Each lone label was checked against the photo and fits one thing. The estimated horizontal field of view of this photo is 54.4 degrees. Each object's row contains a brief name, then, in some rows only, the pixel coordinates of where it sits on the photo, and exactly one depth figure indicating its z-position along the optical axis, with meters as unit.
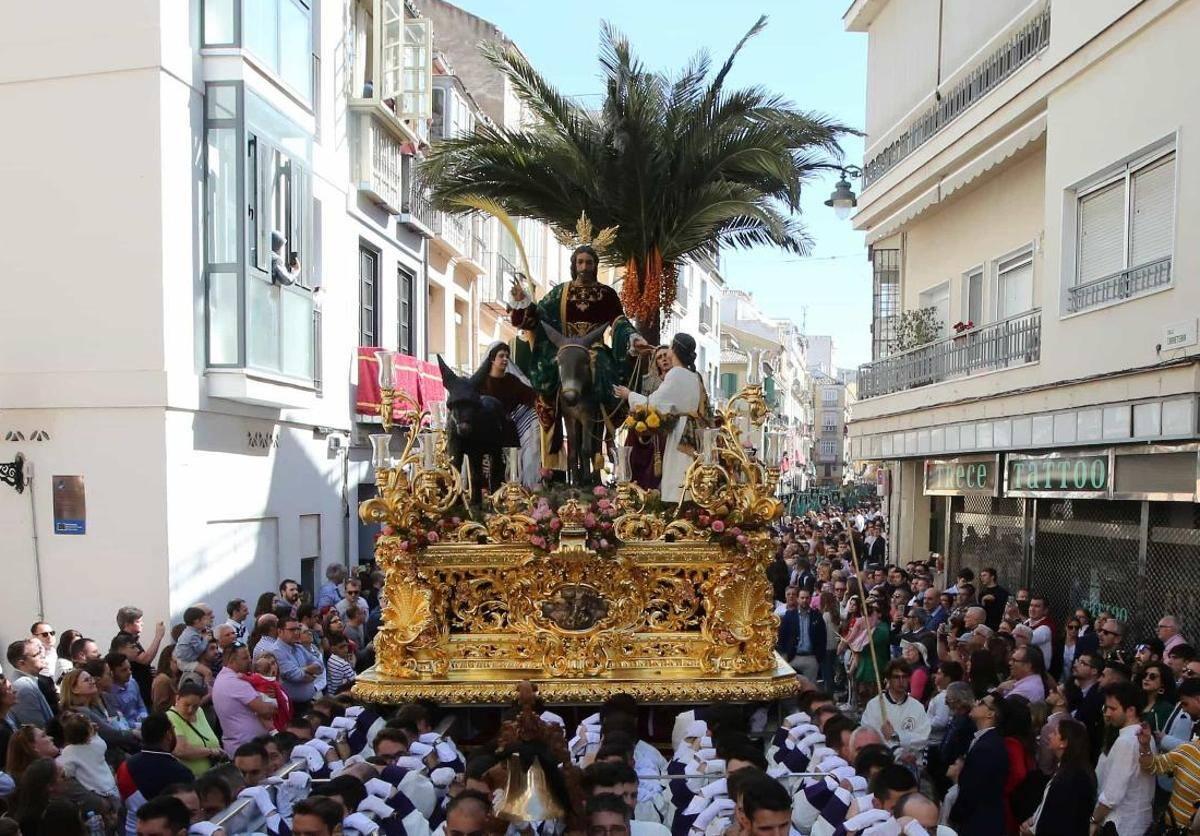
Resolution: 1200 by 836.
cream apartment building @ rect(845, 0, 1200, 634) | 11.31
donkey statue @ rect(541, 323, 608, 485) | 8.81
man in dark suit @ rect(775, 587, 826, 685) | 12.16
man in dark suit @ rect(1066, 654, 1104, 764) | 8.17
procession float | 7.98
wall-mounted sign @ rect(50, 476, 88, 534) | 12.04
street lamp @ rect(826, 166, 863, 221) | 16.14
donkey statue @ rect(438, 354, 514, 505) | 8.90
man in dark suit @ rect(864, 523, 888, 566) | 21.23
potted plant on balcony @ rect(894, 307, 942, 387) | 18.89
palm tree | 12.72
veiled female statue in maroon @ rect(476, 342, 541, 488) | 9.33
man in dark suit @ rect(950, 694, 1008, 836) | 6.55
